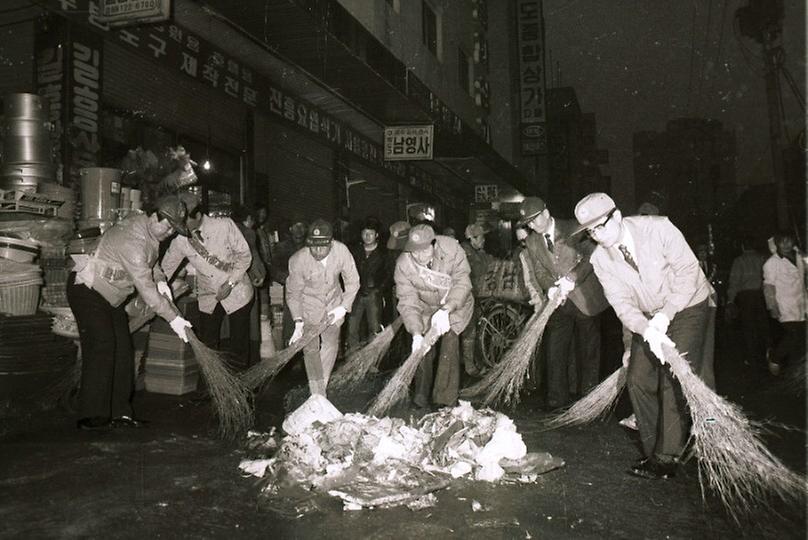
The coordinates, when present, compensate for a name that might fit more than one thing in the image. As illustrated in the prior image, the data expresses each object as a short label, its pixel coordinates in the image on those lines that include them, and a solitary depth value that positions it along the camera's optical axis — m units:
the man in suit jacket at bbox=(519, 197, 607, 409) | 5.57
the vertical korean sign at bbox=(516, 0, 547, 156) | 26.50
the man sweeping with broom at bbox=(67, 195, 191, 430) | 4.68
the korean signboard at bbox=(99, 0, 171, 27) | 6.95
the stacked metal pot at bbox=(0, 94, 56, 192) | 6.21
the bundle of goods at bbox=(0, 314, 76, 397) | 5.00
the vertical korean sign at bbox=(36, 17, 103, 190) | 7.21
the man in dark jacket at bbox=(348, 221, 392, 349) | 7.94
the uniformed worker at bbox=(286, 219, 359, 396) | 5.32
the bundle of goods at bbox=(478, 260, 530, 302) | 7.11
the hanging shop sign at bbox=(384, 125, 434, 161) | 13.41
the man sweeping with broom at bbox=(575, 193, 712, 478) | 3.70
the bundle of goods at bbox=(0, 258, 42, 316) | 5.19
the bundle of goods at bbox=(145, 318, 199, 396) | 6.09
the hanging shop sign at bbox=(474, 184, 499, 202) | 24.77
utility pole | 15.52
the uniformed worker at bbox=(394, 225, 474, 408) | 5.30
